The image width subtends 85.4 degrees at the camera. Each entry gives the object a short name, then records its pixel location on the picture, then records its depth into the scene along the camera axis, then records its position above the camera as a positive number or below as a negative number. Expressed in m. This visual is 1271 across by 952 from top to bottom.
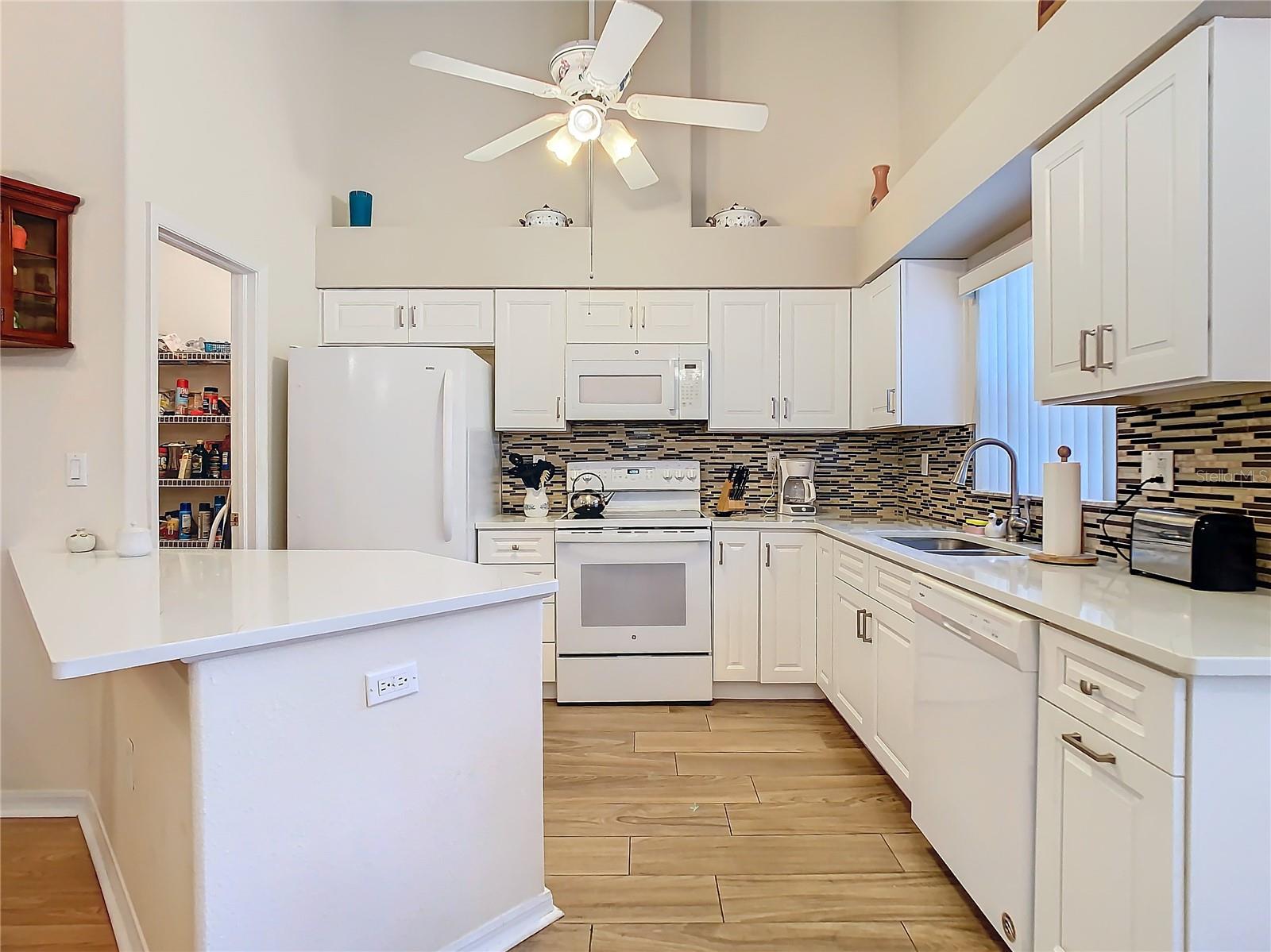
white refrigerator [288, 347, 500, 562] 2.99 +0.09
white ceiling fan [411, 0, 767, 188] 2.15 +1.29
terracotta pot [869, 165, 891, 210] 3.47 +1.47
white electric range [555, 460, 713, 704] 3.27 -0.68
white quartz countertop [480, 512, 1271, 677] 1.06 -0.27
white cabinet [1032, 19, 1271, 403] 1.34 +0.53
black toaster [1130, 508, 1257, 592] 1.55 -0.18
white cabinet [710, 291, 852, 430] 3.54 +0.58
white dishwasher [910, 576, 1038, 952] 1.47 -0.66
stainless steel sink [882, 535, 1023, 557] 2.51 -0.28
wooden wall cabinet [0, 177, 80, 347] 2.08 +0.63
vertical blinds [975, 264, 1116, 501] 2.22 +0.21
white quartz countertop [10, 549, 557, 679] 1.08 -0.27
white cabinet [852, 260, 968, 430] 3.01 +0.55
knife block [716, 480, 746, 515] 3.68 -0.18
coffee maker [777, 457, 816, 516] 3.60 -0.09
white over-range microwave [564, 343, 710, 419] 3.49 +0.46
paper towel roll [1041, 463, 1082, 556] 1.94 -0.10
